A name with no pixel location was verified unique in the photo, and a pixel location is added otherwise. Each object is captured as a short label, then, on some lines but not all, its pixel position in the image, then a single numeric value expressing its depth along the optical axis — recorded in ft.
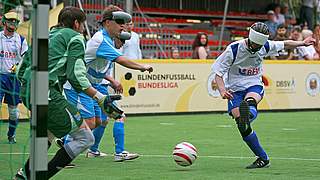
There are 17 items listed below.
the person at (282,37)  82.12
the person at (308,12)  105.09
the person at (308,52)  85.15
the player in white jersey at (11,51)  48.91
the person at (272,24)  94.59
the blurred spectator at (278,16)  103.46
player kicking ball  37.29
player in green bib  28.45
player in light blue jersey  36.32
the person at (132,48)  62.34
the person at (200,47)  77.82
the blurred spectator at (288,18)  104.04
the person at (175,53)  89.10
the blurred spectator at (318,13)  112.03
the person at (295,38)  85.85
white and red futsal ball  35.22
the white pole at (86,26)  80.28
